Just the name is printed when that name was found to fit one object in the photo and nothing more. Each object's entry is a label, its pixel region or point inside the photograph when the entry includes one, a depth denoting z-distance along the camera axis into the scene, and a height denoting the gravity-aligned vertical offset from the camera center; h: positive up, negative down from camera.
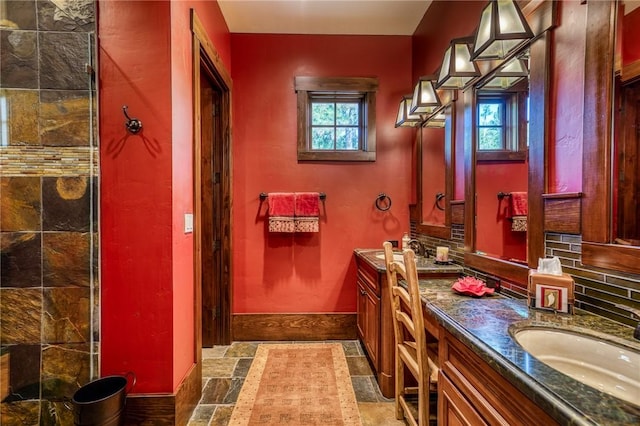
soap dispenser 2.63 -0.28
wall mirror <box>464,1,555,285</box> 1.36 +0.28
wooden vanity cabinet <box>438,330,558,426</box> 0.73 -0.54
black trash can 1.37 -0.92
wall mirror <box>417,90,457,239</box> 2.20 +0.31
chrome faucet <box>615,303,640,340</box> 0.88 -0.32
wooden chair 1.31 -0.68
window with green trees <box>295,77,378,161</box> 2.92 +0.90
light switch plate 1.80 -0.08
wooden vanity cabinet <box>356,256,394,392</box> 2.00 -0.82
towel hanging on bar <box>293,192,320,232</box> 2.81 -0.03
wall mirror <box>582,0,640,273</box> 0.99 +0.24
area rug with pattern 1.82 -1.24
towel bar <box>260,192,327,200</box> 2.90 +0.14
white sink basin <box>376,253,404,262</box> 2.44 -0.38
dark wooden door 2.69 -0.03
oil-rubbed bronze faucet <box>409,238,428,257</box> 2.46 -0.32
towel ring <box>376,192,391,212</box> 2.98 +0.06
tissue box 1.10 -0.31
